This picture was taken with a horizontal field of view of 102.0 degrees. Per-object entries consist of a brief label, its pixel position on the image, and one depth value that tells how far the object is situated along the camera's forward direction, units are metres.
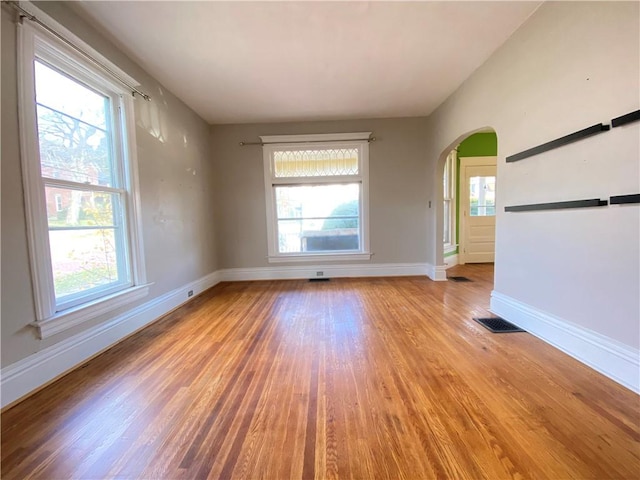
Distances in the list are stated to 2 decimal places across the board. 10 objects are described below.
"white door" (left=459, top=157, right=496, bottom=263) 5.45
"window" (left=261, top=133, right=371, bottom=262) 4.44
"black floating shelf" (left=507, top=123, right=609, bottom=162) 1.63
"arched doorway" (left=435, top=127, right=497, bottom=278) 5.34
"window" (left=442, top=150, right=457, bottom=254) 5.25
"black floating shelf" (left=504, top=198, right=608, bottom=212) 1.66
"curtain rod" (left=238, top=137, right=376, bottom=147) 4.41
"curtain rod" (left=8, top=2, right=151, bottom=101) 1.58
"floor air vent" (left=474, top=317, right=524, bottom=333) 2.33
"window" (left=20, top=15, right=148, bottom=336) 1.67
